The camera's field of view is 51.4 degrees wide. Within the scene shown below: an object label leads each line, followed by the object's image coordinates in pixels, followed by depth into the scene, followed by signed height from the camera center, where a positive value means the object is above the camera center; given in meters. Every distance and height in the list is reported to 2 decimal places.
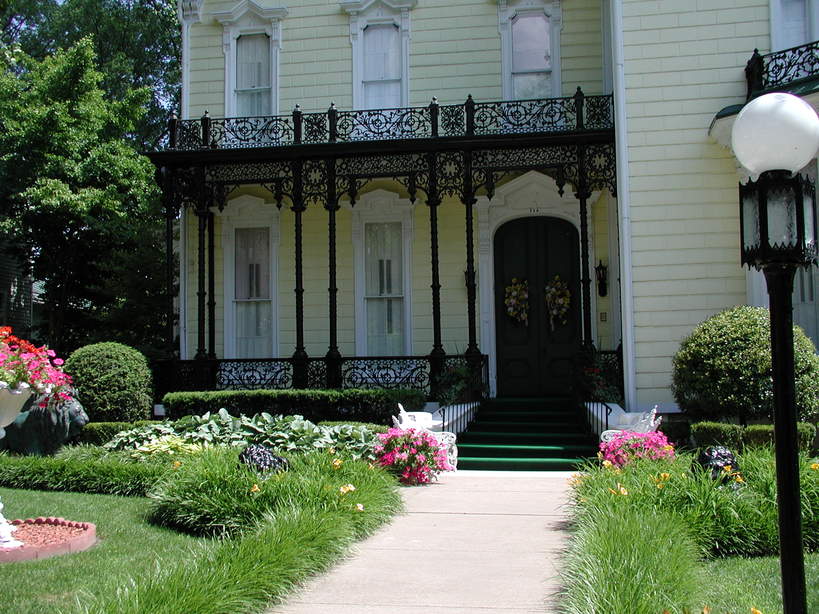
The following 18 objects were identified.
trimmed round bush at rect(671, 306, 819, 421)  10.41 -0.21
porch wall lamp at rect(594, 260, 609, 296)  15.05 +1.33
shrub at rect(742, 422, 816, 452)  9.62 -0.96
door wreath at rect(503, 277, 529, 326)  15.37 +0.91
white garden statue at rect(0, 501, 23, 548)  6.31 -1.31
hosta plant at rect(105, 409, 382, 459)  10.27 -0.96
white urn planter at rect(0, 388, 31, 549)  6.96 -0.34
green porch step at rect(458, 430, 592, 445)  12.31 -1.22
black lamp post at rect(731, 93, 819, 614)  3.83 +0.67
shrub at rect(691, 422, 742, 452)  9.95 -0.99
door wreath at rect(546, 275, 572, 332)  15.22 +0.96
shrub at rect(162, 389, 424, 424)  13.14 -0.71
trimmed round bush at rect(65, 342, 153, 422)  13.20 -0.35
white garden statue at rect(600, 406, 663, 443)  9.84 -0.87
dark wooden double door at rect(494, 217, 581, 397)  15.27 +0.71
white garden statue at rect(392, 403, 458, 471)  10.62 -0.91
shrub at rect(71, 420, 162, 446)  12.19 -1.04
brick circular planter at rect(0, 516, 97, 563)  6.19 -1.38
